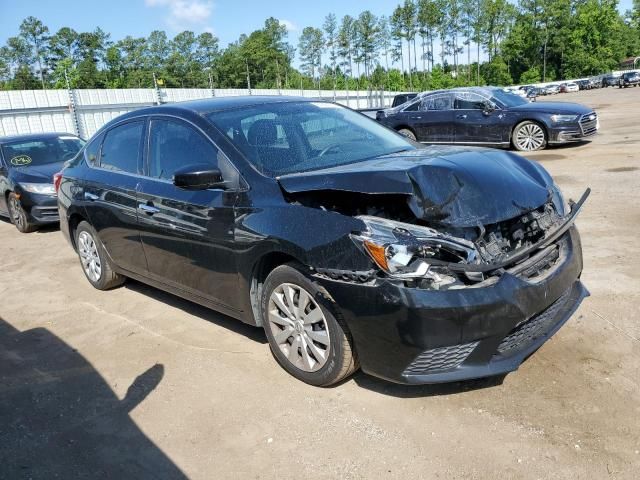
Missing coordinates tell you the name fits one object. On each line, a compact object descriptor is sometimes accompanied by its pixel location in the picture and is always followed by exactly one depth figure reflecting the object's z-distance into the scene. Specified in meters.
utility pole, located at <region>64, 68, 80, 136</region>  15.75
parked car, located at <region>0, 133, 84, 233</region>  8.54
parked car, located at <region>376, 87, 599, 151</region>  12.51
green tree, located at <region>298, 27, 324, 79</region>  108.56
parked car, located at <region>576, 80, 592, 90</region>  70.94
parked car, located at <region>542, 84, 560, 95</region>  68.75
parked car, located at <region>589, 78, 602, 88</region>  71.19
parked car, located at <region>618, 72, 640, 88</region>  58.12
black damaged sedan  2.83
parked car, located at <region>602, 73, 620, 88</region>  66.75
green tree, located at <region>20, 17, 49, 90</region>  81.62
